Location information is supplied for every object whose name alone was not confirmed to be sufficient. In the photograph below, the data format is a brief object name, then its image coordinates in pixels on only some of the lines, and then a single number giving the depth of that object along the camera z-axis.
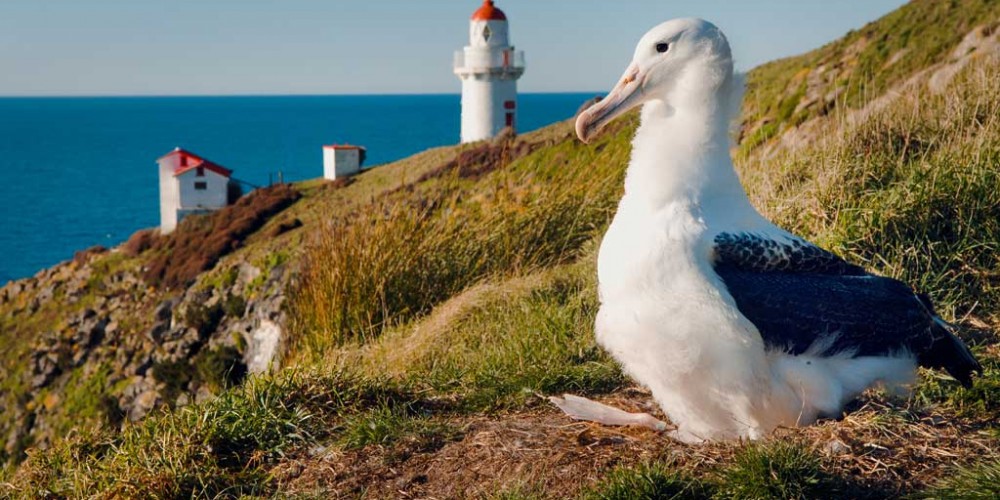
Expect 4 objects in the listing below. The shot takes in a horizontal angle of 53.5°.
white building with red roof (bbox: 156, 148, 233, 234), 49.12
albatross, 3.65
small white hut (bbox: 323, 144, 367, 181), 48.44
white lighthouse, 51.16
